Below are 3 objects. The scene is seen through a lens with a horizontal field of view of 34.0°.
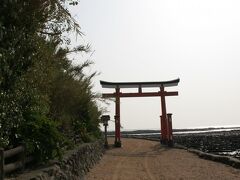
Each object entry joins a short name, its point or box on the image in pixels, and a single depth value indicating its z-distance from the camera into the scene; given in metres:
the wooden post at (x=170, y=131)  26.02
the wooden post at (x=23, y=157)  7.18
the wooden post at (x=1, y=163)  5.59
